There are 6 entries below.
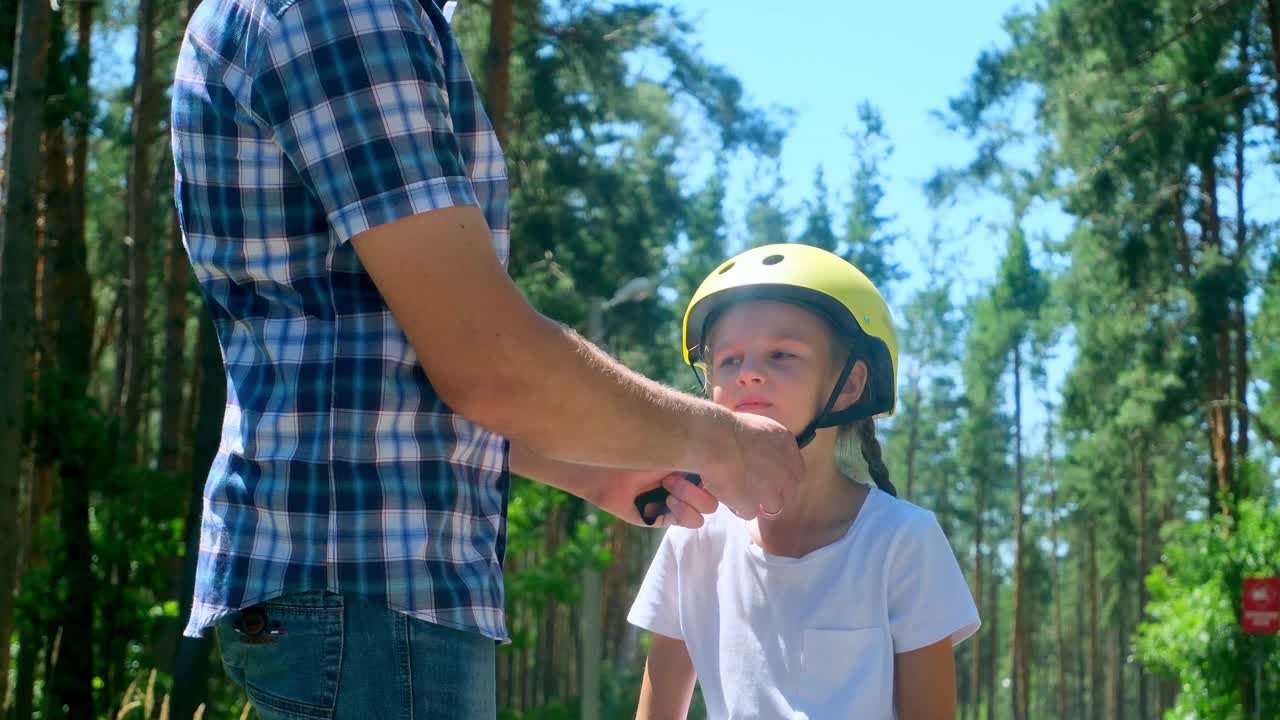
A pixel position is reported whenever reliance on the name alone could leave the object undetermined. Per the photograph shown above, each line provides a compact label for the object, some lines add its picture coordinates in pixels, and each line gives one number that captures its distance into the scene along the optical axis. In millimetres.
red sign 18094
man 1829
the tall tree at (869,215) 46344
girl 3188
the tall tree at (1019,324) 49688
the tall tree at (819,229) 44594
